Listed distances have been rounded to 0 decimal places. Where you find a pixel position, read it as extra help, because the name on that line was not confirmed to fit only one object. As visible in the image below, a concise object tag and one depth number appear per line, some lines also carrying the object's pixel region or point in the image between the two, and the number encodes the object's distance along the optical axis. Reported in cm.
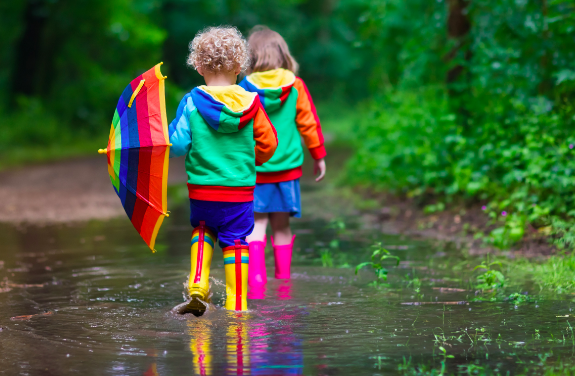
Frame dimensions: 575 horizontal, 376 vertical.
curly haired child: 875
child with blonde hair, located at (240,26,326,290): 1062
